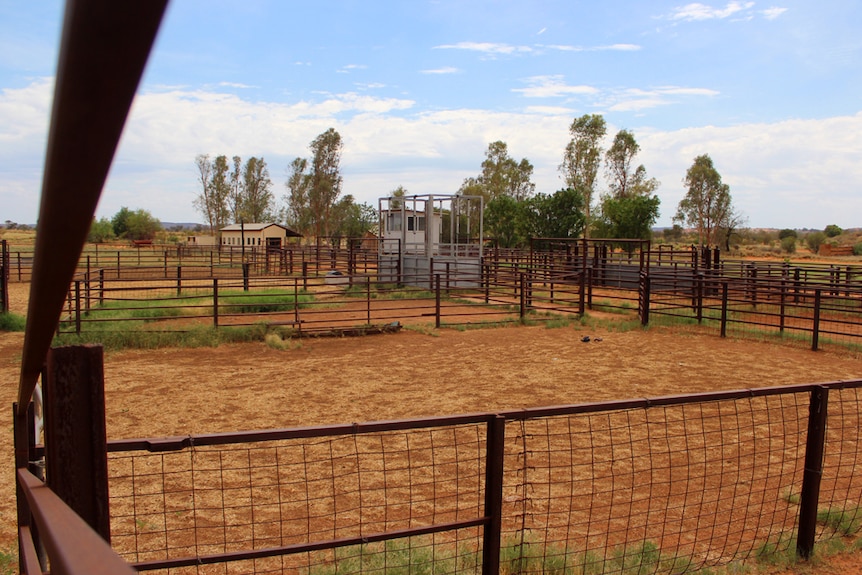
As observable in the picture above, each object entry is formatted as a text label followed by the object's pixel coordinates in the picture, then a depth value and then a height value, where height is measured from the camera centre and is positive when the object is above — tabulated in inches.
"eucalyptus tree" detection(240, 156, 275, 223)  2736.2 +214.5
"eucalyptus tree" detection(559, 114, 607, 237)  1927.9 +274.7
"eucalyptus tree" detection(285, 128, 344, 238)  2277.3 +218.7
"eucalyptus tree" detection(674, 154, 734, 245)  2025.1 +152.6
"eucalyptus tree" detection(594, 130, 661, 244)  1406.3 +96.0
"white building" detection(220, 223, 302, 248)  2155.5 +35.0
